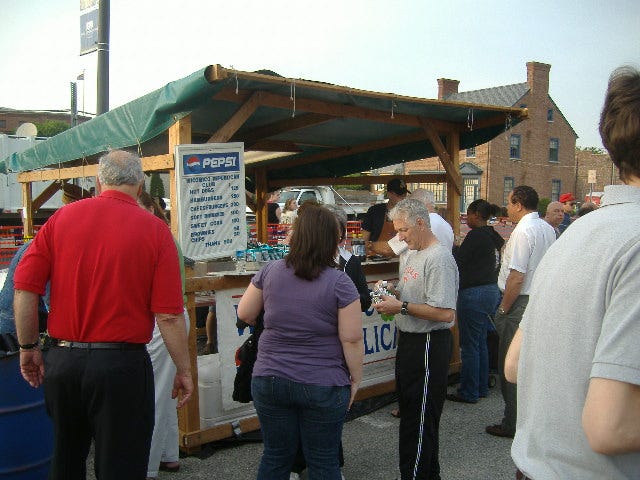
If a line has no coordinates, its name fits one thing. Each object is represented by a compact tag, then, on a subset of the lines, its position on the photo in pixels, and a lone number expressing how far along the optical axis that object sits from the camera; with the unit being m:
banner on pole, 7.34
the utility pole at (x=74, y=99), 12.55
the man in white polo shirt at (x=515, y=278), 4.49
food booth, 4.33
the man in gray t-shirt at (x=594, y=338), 1.14
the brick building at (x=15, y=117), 63.28
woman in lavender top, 2.64
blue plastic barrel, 3.25
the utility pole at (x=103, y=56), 7.26
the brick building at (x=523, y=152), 41.28
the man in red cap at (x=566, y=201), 8.87
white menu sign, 4.41
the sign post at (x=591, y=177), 16.50
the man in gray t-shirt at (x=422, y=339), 3.40
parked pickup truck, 21.92
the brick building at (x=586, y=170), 48.41
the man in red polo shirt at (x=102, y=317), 2.45
